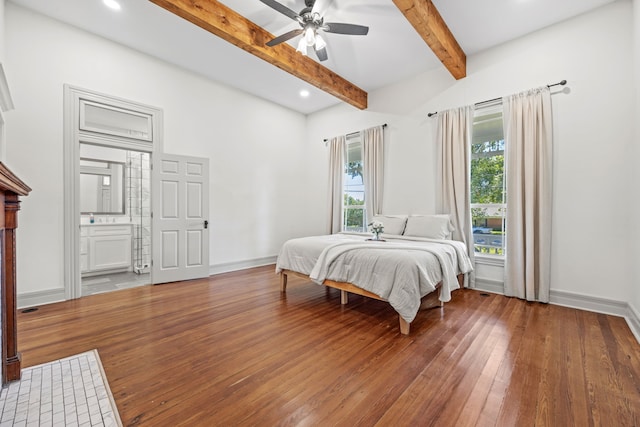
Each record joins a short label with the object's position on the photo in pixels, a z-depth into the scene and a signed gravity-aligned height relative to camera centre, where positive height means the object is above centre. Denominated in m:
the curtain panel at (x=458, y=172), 3.87 +0.63
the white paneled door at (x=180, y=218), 4.12 -0.07
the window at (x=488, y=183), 3.76 +0.45
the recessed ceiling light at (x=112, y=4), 2.96 +2.42
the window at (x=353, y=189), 5.48 +0.52
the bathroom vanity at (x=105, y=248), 4.59 -0.63
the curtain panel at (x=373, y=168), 4.92 +0.88
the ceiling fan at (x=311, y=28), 2.72 +1.99
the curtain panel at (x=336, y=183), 5.62 +0.66
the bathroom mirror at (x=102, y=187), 4.97 +0.52
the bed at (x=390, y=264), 2.43 -0.55
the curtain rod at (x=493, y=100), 3.18 +1.62
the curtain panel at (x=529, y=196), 3.24 +0.22
